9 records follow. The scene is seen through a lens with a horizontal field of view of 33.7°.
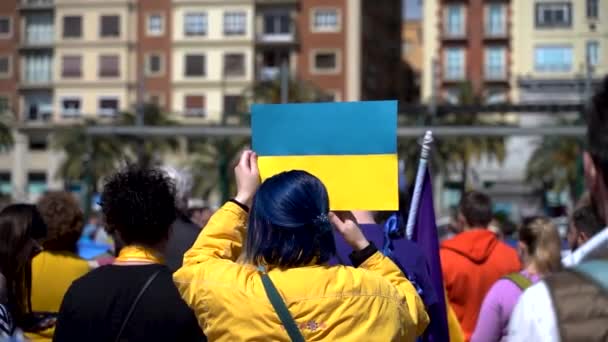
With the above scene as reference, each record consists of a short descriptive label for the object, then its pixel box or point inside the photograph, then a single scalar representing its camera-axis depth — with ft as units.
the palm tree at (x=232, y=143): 179.23
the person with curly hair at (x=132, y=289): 12.53
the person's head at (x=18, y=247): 15.06
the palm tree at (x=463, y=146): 168.45
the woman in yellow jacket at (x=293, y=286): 10.36
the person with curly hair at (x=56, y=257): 16.78
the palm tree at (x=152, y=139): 183.01
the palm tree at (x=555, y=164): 165.89
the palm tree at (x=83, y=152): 187.48
